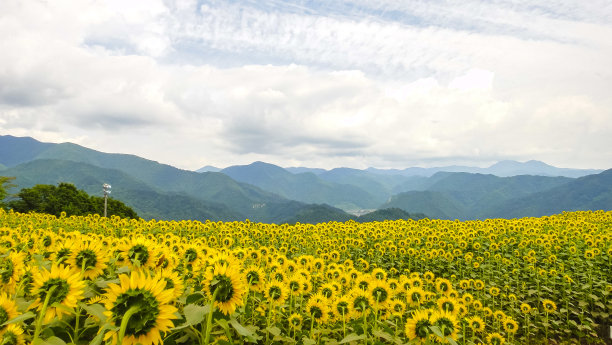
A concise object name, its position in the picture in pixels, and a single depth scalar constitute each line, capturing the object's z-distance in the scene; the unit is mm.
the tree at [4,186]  45697
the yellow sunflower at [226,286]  2396
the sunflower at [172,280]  2270
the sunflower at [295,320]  4219
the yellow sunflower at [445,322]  3203
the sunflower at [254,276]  3620
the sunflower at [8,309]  2244
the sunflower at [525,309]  8578
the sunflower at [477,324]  5582
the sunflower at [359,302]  4028
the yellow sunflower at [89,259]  2704
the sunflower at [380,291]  4105
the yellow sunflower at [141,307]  1670
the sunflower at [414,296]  4777
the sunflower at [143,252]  2881
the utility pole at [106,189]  40712
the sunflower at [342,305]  3989
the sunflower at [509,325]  6973
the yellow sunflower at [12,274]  2961
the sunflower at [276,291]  4043
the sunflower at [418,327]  3336
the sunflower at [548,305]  8148
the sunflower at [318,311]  4125
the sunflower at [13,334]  2160
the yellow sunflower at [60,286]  2078
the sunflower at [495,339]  5559
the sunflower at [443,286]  6816
